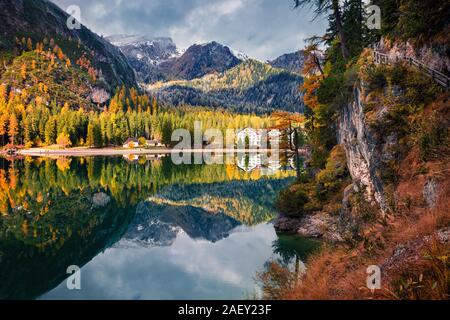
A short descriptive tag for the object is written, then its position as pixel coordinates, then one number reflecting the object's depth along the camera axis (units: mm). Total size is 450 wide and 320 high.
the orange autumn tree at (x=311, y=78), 35219
